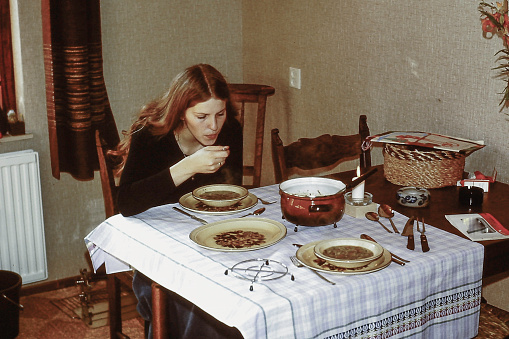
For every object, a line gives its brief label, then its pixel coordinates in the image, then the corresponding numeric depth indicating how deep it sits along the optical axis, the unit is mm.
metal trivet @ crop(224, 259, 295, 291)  1475
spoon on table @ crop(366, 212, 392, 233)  1839
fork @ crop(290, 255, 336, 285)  1439
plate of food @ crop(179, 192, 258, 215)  1913
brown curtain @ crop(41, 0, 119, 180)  2918
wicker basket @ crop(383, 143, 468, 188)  2145
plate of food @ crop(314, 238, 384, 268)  1499
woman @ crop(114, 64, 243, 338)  1968
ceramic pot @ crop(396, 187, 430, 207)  1976
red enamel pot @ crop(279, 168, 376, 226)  1728
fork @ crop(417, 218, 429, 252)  1612
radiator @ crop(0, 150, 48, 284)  2973
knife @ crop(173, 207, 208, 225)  1850
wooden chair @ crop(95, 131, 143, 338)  2213
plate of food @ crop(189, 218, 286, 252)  1649
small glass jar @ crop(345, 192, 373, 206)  1915
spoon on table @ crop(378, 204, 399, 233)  1854
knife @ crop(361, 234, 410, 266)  1533
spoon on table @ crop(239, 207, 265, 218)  1909
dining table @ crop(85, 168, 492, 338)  1376
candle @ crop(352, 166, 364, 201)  1931
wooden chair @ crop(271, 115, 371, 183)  2270
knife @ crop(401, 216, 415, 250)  1637
